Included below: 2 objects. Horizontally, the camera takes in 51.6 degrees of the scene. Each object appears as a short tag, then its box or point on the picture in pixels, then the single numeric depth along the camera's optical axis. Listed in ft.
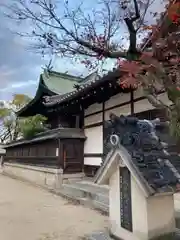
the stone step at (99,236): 10.75
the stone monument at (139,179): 8.97
